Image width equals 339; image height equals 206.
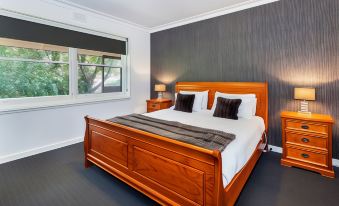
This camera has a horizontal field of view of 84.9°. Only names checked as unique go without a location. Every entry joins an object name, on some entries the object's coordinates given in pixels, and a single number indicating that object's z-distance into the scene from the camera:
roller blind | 2.77
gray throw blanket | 1.80
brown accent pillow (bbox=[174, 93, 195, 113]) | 3.53
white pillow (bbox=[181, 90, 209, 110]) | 3.71
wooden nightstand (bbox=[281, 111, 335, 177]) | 2.42
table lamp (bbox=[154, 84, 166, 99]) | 4.49
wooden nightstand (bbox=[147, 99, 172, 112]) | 4.38
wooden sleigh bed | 1.43
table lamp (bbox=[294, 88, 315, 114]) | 2.59
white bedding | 1.65
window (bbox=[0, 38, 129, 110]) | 2.88
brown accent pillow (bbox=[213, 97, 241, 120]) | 2.92
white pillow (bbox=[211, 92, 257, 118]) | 3.03
